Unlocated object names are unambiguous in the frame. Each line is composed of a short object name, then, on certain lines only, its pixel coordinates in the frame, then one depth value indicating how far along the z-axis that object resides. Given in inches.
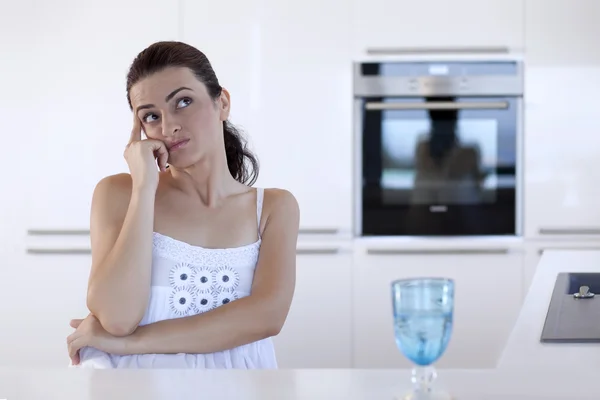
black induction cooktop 53.5
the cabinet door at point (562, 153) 130.7
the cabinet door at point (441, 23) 130.8
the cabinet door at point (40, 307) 133.4
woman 59.4
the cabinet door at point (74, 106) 133.3
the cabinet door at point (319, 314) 131.3
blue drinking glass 34.9
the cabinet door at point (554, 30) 130.8
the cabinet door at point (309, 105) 131.6
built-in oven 132.0
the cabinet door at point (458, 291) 131.1
